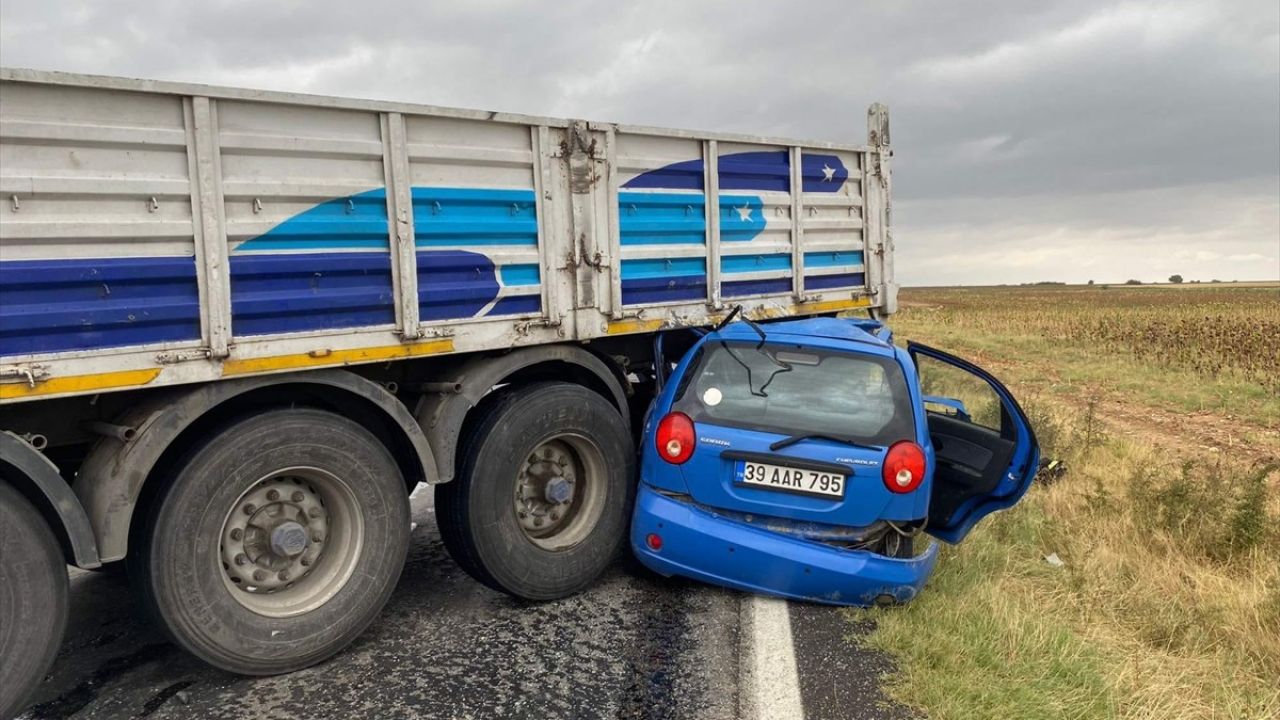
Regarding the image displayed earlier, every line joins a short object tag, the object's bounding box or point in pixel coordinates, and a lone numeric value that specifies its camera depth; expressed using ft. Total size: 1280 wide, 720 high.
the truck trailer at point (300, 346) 10.91
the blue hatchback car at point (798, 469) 14.99
